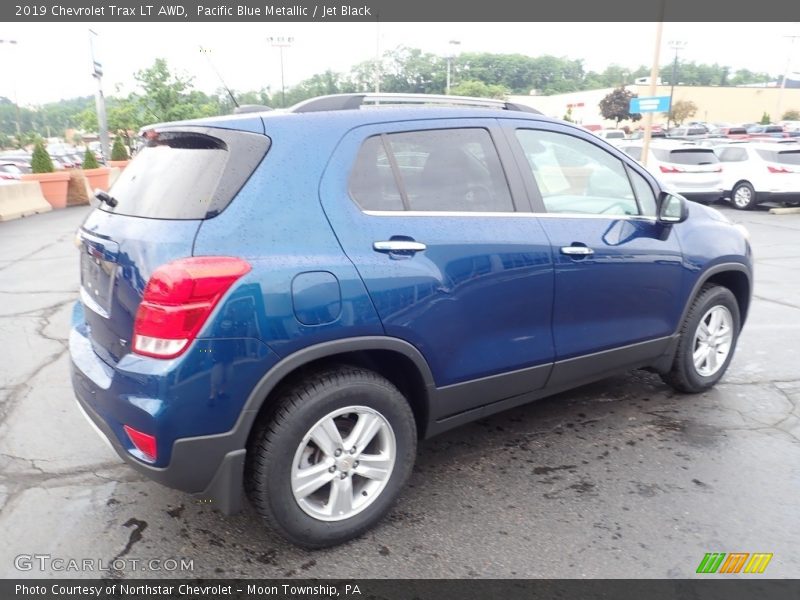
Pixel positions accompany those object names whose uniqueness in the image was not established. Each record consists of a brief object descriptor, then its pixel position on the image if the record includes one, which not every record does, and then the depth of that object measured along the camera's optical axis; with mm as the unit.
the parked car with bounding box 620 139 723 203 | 16000
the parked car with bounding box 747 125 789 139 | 38762
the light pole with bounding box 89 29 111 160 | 17516
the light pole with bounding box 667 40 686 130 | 61156
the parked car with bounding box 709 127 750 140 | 37656
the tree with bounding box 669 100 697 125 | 70250
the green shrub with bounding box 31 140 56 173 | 16094
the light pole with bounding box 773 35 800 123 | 69875
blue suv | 2338
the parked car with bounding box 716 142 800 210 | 15633
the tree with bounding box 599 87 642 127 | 65750
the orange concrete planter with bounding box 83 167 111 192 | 17781
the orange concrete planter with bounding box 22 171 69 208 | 15989
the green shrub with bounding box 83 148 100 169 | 18550
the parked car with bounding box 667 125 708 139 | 42750
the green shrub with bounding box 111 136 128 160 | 22438
